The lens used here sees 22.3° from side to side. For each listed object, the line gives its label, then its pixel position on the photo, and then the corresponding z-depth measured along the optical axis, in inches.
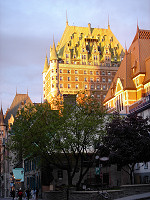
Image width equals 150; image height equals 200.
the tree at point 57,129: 1384.1
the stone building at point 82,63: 5128.0
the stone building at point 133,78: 2706.7
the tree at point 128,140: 1325.0
